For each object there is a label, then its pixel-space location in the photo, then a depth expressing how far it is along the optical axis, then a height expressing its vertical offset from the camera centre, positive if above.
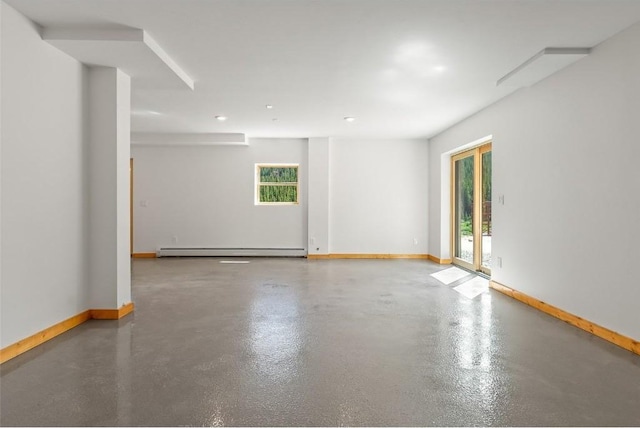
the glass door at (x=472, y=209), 5.78 +0.08
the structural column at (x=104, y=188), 3.58 +0.24
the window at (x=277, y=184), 8.23 +0.64
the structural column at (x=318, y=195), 7.86 +0.39
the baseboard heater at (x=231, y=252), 8.02 -0.80
